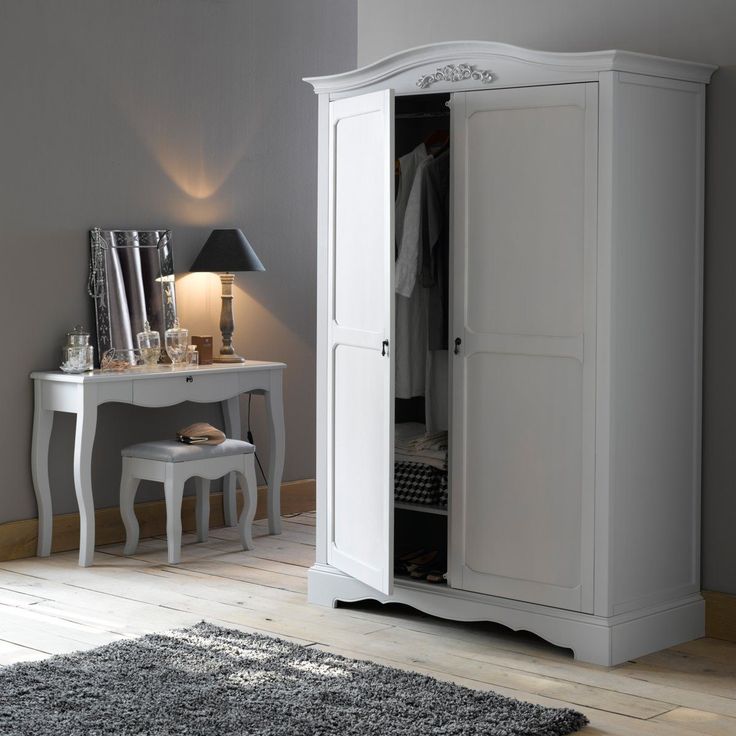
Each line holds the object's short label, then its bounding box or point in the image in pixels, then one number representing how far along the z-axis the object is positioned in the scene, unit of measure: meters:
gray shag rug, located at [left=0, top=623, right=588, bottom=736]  3.06
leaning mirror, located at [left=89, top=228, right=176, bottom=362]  5.33
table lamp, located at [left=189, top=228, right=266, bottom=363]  5.60
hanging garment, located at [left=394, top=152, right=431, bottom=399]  4.34
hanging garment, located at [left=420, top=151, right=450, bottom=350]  4.22
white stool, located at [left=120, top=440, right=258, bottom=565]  4.99
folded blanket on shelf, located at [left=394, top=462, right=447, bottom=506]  4.24
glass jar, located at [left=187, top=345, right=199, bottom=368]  5.45
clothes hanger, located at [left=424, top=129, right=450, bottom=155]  4.34
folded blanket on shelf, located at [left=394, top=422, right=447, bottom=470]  4.25
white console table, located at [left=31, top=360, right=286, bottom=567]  4.93
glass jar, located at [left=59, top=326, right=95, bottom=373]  5.06
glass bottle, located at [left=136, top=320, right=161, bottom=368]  5.33
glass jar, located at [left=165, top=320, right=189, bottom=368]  5.40
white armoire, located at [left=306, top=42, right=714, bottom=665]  3.69
